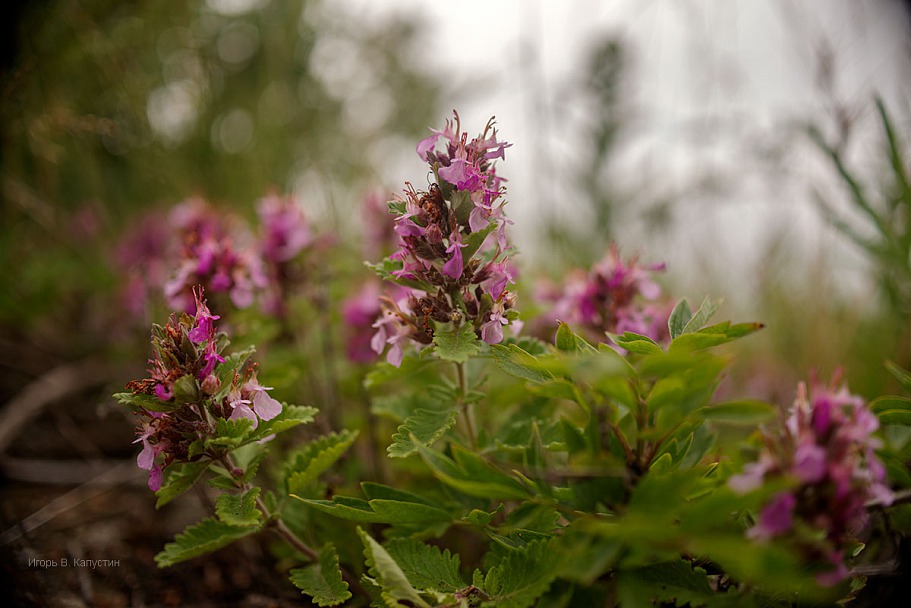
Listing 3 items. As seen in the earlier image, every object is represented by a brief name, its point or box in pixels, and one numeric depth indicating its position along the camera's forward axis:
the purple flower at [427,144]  0.25
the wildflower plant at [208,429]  0.24
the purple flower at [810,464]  0.21
